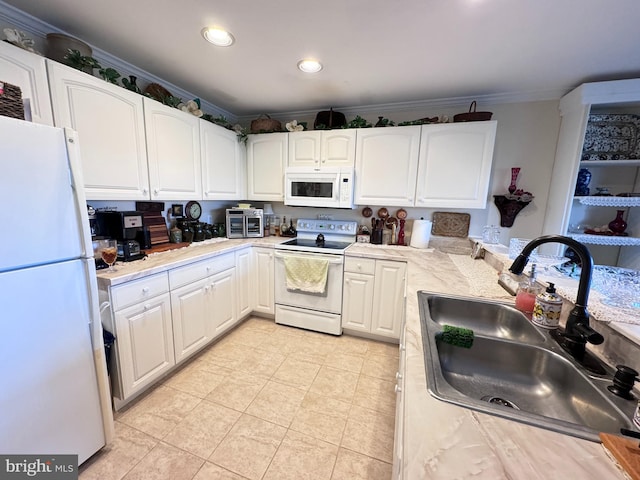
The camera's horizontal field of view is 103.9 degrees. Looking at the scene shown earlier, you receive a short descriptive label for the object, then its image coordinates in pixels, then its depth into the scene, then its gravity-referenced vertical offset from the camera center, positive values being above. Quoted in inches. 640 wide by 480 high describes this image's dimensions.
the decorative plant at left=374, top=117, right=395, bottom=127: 96.7 +32.1
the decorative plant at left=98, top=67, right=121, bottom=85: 61.8 +30.3
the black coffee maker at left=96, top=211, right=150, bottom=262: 68.7 -9.1
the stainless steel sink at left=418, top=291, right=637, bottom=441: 24.8 -21.1
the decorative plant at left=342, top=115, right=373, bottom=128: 98.5 +32.1
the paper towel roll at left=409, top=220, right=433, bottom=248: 100.3 -10.3
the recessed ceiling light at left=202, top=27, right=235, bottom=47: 59.3 +39.8
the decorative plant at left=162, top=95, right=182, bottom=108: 80.6 +31.5
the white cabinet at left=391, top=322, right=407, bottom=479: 20.8 -20.5
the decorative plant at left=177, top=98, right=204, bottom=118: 86.3 +31.9
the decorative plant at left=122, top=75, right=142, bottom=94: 68.6 +30.7
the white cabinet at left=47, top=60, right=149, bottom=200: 55.6 +16.9
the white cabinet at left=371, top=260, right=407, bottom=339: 88.0 -32.7
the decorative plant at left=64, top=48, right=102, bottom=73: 57.7 +31.2
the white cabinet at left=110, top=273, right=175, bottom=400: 58.8 -34.1
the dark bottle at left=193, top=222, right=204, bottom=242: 99.0 -13.0
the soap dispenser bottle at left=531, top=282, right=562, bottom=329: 39.0 -15.1
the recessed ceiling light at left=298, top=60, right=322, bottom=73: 71.8 +40.2
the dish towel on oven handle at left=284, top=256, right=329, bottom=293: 94.2 -26.6
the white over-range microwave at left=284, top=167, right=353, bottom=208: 99.3 +6.9
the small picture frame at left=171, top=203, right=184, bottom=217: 97.1 -4.2
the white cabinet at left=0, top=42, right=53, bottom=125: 47.3 +22.8
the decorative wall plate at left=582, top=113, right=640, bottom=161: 79.0 +24.3
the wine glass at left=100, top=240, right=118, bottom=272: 59.0 -13.1
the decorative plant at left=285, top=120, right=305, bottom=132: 106.2 +32.1
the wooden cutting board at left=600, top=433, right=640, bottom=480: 18.5 -18.4
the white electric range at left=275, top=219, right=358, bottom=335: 94.7 -32.8
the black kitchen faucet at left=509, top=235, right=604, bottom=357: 33.3 -13.7
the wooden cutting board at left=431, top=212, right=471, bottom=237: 101.6 -6.4
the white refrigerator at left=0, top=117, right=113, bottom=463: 36.9 -16.8
